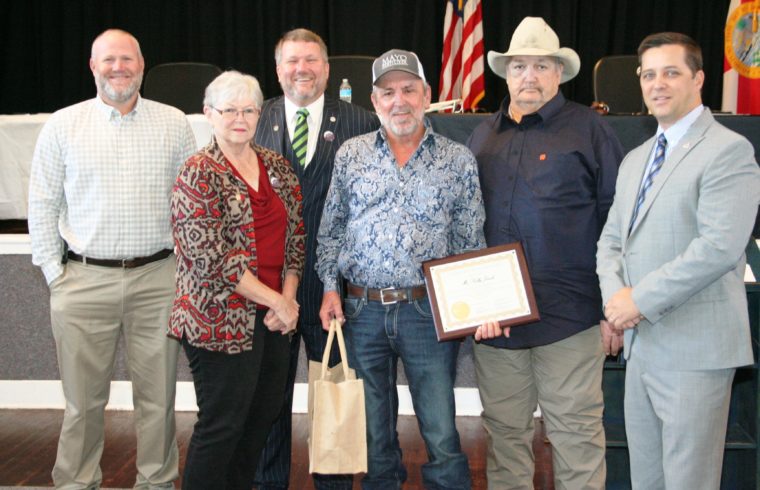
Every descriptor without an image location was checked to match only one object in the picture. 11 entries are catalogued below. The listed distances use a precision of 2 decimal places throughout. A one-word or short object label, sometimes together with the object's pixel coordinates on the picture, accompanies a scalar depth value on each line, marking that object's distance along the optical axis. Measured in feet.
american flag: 20.62
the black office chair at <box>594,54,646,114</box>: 18.40
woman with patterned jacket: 7.77
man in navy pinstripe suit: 9.49
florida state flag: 17.16
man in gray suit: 7.10
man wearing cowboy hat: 8.66
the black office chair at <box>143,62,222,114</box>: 19.26
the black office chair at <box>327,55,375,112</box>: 18.01
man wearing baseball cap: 8.33
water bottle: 15.83
